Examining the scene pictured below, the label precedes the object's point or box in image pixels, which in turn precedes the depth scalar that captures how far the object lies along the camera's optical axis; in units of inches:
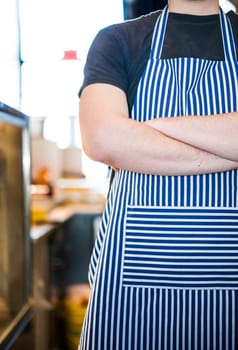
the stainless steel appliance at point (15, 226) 82.9
